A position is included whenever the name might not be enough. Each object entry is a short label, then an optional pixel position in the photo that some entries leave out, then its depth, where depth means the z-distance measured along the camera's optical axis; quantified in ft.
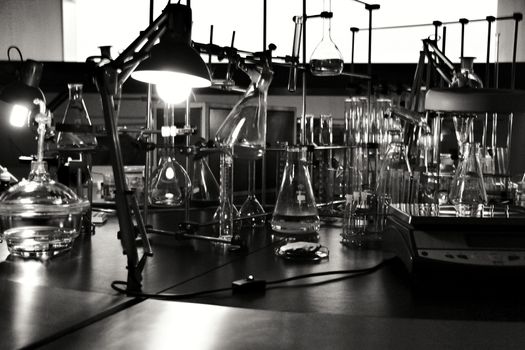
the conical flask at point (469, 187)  4.95
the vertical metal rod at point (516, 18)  7.31
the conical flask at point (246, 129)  5.15
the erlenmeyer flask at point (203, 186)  6.72
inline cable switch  3.96
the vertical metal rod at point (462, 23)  7.70
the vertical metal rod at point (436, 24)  7.38
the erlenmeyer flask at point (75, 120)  5.52
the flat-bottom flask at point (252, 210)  6.36
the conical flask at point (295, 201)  5.55
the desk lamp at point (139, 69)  3.95
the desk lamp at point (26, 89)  5.80
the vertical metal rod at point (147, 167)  5.50
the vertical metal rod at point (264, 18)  5.84
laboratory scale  4.17
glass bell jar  4.95
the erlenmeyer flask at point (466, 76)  4.97
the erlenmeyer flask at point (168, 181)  5.38
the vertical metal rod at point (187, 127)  5.61
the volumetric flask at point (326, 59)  5.80
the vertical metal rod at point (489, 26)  7.36
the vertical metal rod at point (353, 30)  7.97
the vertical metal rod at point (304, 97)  5.88
